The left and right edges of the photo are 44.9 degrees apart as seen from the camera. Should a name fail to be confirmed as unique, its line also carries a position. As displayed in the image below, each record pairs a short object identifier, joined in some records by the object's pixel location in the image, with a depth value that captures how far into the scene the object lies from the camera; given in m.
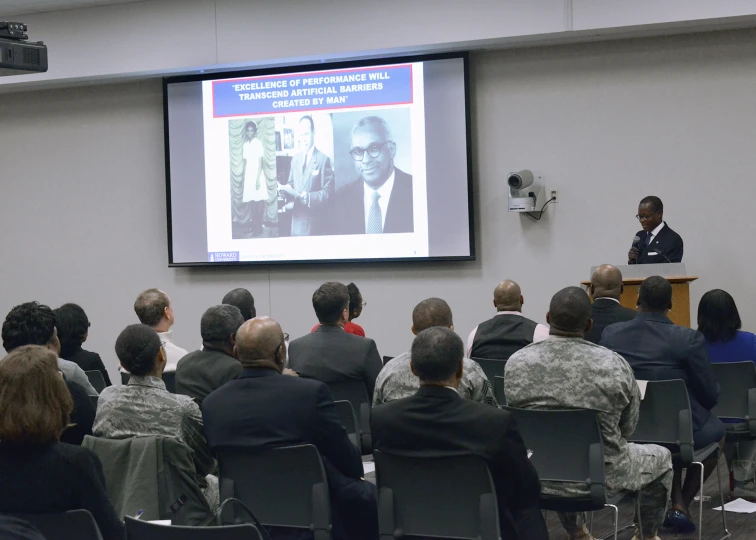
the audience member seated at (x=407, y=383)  3.54
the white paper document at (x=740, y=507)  4.75
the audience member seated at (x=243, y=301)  5.21
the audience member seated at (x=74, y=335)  4.80
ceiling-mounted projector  6.21
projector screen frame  7.73
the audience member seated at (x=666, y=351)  4.01
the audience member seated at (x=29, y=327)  3.96
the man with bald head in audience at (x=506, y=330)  4.89
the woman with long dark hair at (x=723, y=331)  4.66
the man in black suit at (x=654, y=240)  6.64
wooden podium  5.89
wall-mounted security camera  7.38
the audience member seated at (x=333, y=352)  4.54
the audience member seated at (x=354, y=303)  5.68
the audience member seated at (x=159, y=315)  4.92
